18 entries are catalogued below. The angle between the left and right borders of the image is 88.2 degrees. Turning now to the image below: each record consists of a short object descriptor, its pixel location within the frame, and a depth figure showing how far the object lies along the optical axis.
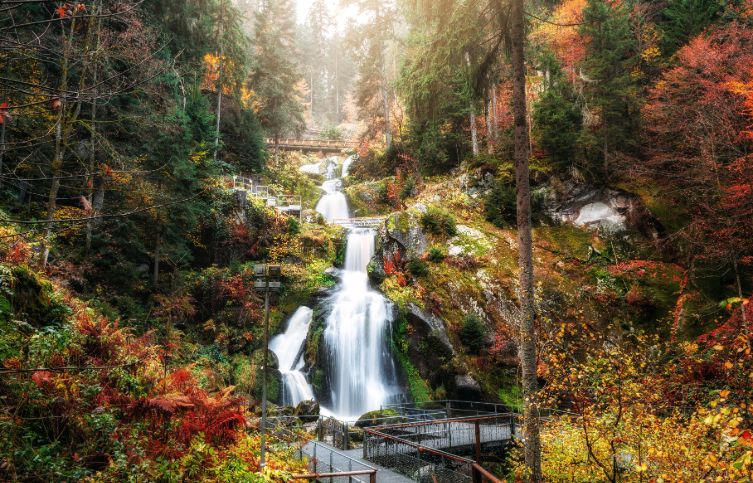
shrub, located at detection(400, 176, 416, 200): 28.23
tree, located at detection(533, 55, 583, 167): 19.84
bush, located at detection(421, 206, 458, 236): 19.88
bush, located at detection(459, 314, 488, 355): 16.12
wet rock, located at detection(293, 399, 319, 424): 13.95
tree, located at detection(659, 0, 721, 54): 19.38
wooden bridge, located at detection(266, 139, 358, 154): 46.03
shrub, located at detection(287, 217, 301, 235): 23.05
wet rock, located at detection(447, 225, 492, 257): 18.81
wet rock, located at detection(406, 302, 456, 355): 16.39
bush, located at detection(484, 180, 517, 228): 20.92
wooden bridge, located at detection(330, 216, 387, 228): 26.48
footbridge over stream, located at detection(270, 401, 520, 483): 9.34
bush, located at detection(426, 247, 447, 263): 18.83
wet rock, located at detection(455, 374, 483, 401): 15.31
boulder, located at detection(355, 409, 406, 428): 13.82
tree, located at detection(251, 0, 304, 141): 34.66
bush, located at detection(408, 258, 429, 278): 18.55
